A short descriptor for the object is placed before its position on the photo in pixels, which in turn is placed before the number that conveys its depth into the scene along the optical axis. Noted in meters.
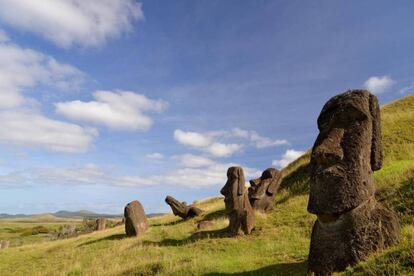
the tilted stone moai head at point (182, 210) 30.52
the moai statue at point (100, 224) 40.72
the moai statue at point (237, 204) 18.97
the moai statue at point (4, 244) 37.36
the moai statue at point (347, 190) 9.06
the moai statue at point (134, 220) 25.66
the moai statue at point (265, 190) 23.73
